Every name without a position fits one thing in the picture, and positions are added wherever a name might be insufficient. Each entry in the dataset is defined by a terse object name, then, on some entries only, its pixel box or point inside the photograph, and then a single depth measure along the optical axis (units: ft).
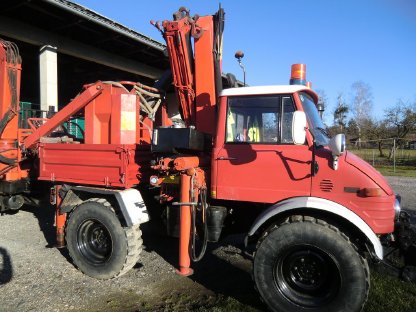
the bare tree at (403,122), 96.12
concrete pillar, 40.98
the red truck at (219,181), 12.71
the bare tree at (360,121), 108.49
